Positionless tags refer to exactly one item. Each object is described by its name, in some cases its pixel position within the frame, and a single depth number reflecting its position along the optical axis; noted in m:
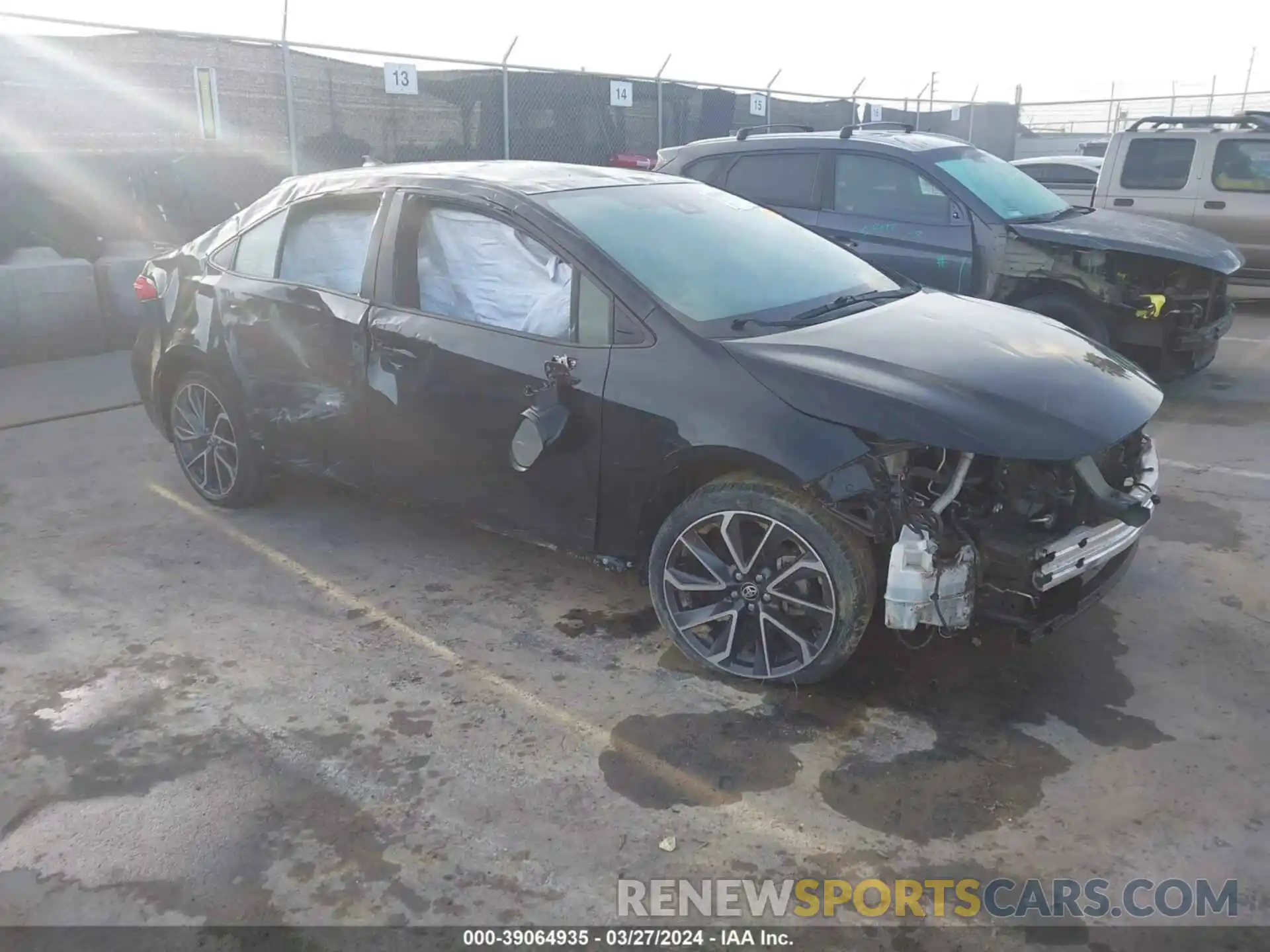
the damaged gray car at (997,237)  6.81
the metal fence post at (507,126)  12.38
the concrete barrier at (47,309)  8.23
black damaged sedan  3.21
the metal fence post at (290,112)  10.30
